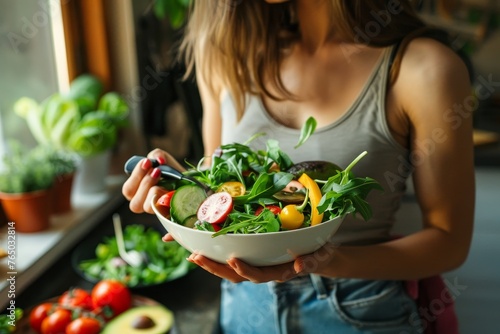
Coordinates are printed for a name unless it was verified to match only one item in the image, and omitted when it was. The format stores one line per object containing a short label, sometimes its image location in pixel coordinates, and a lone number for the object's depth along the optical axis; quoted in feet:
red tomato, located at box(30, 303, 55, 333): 2.91
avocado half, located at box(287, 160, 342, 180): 1.95
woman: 2.22
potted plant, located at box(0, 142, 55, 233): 3.47
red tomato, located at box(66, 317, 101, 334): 2.80
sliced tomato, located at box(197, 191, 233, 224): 1.71
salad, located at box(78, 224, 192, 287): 3.43
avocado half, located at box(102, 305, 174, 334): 2.89
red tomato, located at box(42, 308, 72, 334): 2.84
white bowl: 1.66
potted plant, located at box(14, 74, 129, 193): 4.08
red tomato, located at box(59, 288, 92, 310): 3.05
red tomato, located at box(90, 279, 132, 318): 3.06
